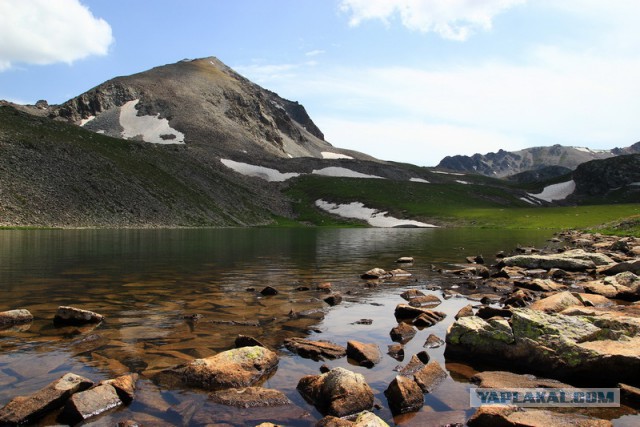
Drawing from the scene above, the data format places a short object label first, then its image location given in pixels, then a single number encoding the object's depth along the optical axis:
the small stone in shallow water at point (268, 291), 20.95
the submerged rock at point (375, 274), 26.91
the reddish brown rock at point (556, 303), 15.87
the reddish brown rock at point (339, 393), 8.80
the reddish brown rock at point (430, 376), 10.16
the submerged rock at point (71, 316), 14.69
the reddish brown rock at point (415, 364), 11.08
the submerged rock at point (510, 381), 10.36
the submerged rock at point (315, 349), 12.26
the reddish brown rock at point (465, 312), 16.48
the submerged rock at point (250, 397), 9.10
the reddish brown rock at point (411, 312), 16.62
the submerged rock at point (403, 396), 8.98
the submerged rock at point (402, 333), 14.03
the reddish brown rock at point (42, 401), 8.02
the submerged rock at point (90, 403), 8.21
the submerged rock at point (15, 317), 14.57
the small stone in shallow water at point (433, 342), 13.48
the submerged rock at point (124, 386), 9.01
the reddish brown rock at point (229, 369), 10.04
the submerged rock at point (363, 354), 11.67
